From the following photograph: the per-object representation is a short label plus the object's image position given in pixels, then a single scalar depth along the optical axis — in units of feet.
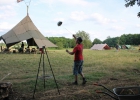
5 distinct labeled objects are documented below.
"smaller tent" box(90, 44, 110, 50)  141.32
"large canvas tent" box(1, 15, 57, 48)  52.95
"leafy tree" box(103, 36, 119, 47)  233.96
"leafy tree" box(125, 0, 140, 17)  30.88
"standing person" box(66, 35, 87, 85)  21.68
